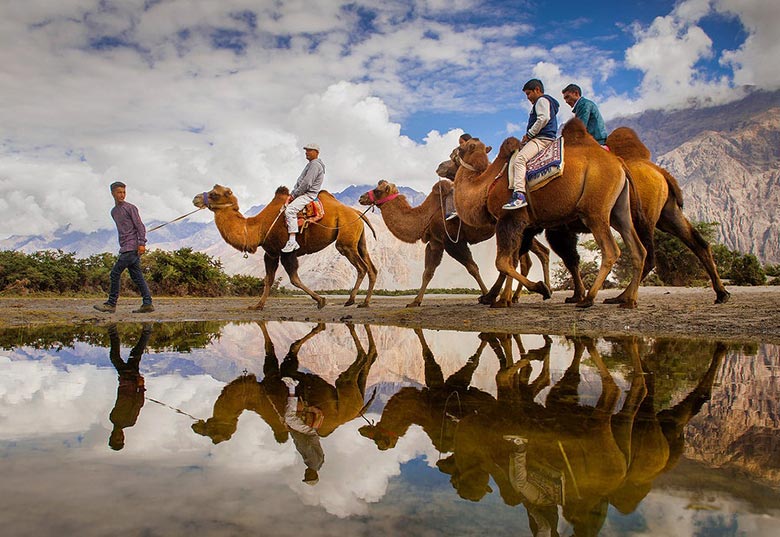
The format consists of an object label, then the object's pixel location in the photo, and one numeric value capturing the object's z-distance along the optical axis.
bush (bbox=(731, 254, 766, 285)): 16.84
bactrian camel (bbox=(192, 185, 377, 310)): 10.43
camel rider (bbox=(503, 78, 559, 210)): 7.05
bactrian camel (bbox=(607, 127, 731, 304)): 7.44
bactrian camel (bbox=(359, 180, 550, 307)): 9.74
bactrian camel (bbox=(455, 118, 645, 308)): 6.84
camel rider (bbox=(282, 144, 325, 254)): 10.25
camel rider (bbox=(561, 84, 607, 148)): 7.95
